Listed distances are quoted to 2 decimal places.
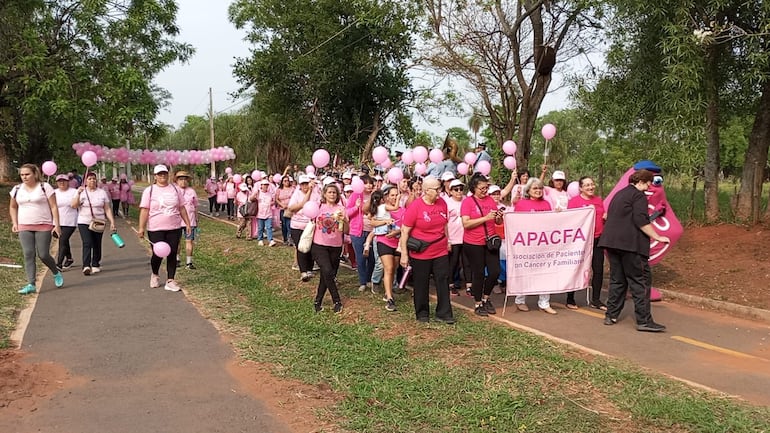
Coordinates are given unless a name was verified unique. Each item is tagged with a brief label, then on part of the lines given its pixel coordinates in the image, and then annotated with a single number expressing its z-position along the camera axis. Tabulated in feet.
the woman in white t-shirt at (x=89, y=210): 31.94
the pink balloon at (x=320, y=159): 30.42
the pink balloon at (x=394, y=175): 29.73
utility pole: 144.25
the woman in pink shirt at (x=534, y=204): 24.53
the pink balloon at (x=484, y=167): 34.04
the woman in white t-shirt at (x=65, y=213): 32.22
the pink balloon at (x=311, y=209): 24.21
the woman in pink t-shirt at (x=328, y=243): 23.86
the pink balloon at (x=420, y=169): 37.04
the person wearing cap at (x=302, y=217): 27.09
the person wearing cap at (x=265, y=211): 43.19
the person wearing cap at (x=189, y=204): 31.99
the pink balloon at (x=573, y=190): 29.45
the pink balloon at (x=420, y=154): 35.45
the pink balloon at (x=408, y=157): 37.14
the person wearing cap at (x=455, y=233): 26.13
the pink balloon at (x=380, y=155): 33.16
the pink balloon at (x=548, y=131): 32.09
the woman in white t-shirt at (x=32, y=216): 26.86
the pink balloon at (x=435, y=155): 34.72
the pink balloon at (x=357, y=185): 26.81
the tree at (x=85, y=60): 58.18
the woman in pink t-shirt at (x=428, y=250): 21.81
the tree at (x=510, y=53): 51.70
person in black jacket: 21.72
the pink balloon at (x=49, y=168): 41.86
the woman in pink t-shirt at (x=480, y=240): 23.31
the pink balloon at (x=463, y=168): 33.73
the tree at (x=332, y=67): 79.46
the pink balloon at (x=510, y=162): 33.44
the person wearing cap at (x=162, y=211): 26.78
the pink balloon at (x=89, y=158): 39.83
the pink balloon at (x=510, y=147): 34.30
